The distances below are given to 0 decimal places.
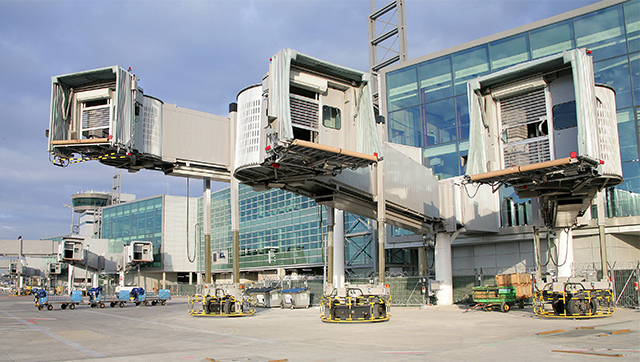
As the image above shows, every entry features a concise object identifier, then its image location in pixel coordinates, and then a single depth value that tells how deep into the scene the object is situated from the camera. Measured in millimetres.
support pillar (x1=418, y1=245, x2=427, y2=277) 40469
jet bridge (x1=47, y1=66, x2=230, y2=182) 24703
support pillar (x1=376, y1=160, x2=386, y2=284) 26748
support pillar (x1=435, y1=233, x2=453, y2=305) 35094
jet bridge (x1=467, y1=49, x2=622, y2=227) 20984
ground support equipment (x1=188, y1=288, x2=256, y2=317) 27734
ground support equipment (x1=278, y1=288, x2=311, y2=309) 37469
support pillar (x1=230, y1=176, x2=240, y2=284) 27594
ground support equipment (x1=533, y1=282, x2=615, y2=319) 22047
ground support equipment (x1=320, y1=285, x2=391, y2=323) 22531
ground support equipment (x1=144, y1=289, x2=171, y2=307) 45656
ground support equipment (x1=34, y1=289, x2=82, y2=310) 37469
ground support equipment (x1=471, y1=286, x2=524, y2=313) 28469
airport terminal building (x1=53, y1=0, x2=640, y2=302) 35781
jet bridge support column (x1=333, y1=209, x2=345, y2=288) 40375
